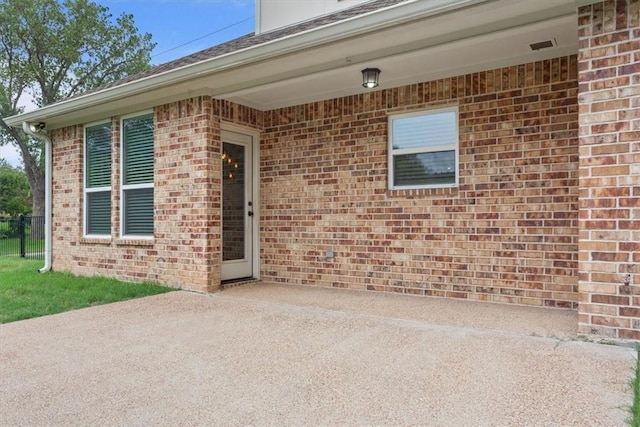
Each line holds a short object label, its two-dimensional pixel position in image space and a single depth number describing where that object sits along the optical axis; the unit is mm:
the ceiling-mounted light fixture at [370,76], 5088
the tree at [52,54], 19438
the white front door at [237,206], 6523
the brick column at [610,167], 3387
